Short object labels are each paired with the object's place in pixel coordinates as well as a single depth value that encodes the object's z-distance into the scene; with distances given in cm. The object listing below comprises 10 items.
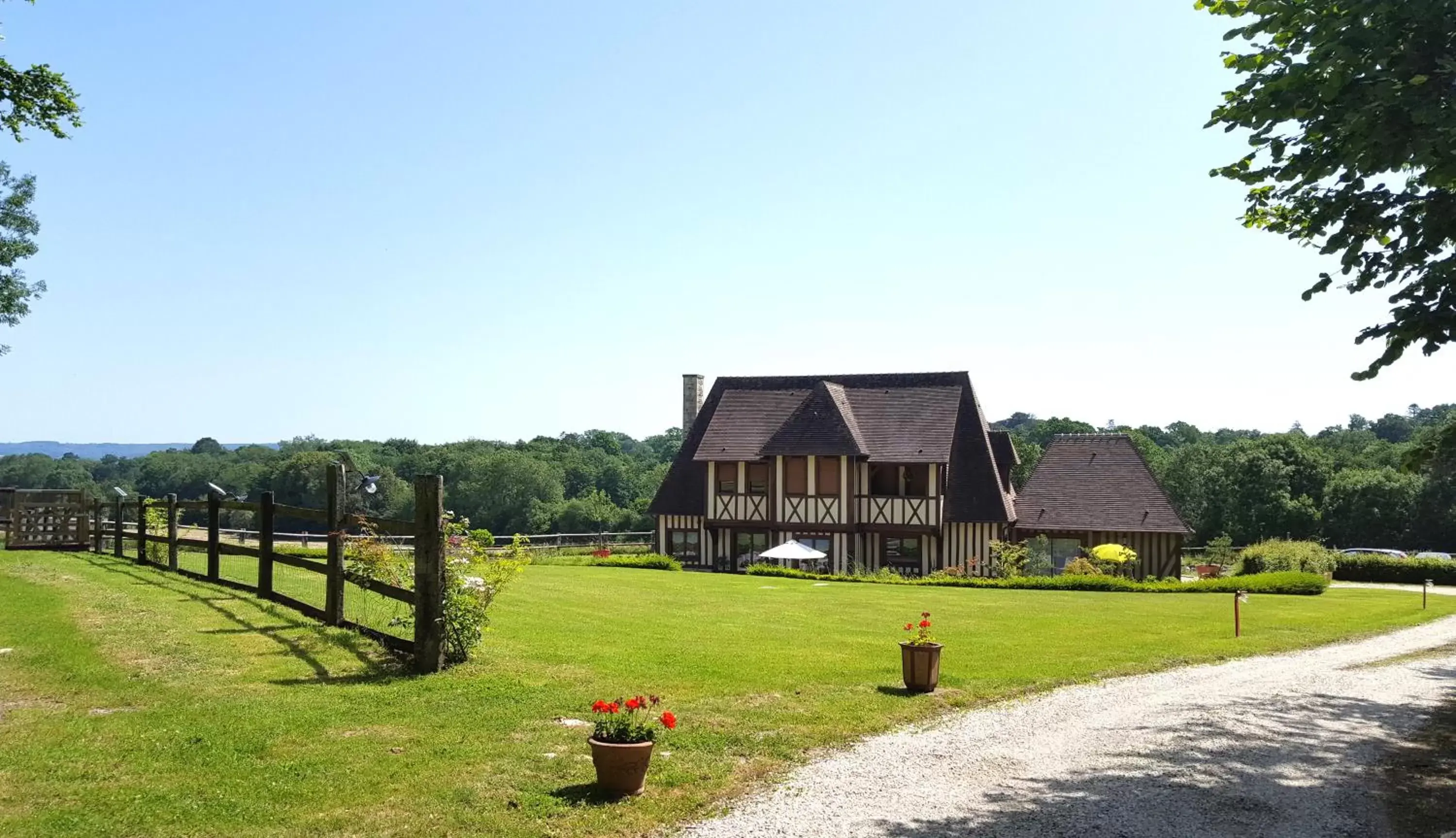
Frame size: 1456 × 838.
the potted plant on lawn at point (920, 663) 1047
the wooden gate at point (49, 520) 2219
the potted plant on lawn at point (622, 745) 662
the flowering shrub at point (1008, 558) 3095
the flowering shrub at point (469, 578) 1012
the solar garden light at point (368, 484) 2169
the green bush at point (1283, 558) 3309
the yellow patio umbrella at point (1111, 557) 3019
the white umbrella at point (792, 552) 3228
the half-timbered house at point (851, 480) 3397
